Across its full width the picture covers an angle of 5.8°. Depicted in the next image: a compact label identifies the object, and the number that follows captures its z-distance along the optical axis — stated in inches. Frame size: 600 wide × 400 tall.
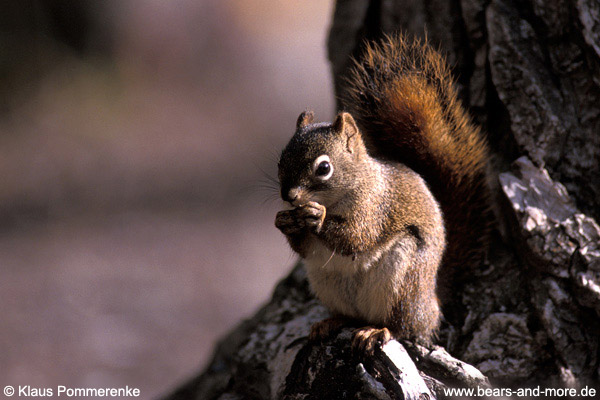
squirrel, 120.9
